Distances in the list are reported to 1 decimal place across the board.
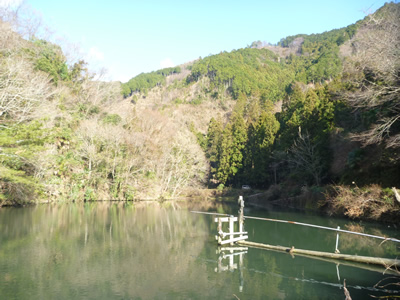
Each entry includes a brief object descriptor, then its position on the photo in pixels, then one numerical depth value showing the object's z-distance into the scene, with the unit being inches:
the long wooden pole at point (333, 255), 362.3
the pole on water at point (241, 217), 519.5
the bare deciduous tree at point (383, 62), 597.0
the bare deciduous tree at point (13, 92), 725.3
